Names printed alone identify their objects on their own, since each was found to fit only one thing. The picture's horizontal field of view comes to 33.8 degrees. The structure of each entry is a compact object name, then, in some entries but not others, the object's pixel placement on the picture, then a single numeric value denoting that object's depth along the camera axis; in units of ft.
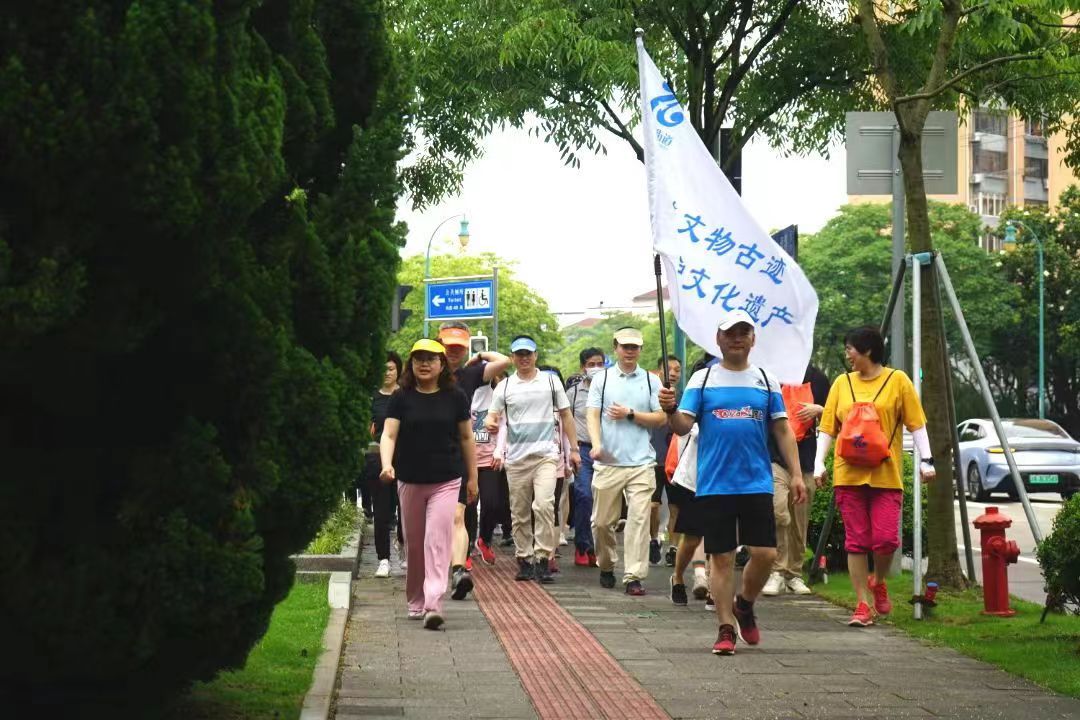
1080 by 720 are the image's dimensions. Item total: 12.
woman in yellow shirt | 34.30
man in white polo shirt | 44.14
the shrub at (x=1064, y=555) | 29.71
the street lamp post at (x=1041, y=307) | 183.52
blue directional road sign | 93.04
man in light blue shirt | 41.29
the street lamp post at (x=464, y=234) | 182.39
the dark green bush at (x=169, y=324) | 16.42
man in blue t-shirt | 30.81
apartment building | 291.79
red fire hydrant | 35.17
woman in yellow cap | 34.32
